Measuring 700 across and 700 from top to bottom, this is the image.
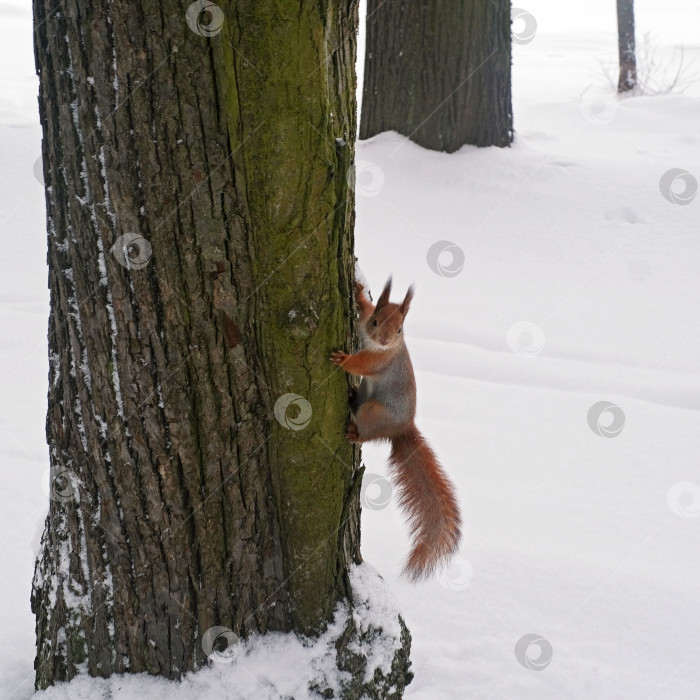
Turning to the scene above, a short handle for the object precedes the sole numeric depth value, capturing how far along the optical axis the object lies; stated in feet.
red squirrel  6.97
